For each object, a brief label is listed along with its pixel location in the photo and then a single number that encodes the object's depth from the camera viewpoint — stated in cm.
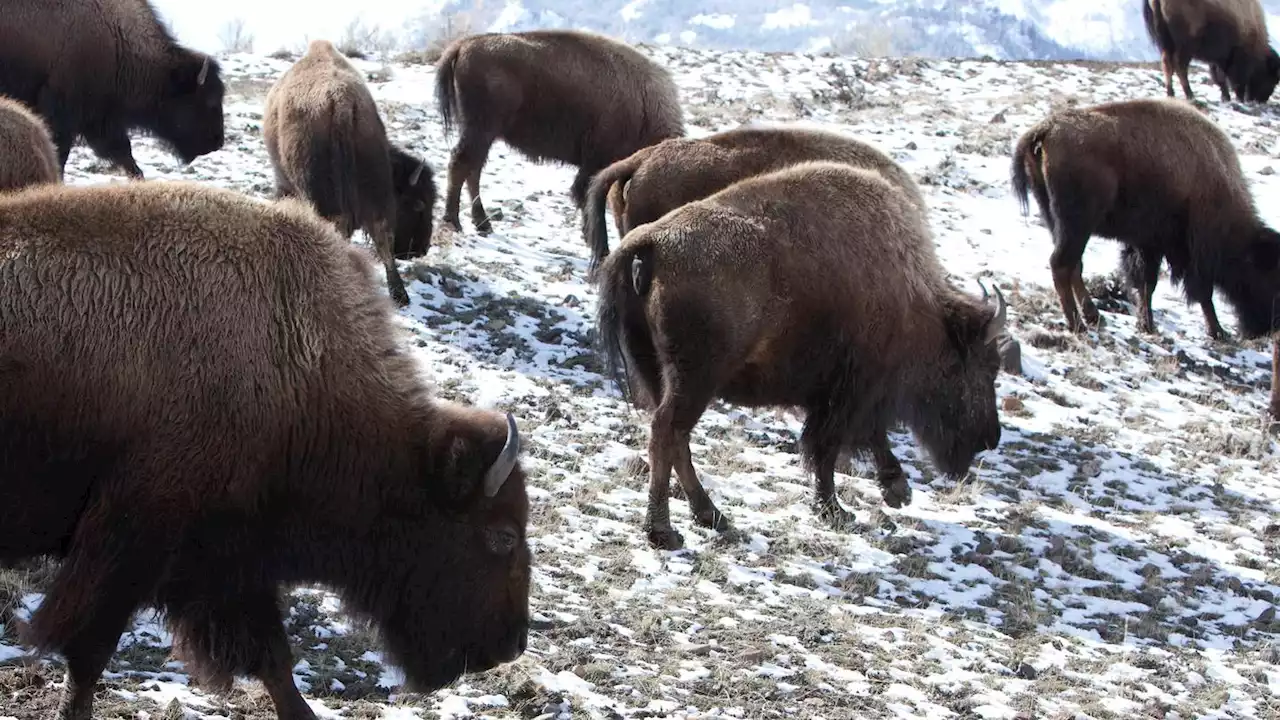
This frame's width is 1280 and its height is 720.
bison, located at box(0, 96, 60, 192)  1054
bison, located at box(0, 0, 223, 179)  1798
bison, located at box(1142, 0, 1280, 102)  3291
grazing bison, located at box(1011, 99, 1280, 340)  2011
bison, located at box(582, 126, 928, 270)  1545
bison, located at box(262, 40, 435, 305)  1737
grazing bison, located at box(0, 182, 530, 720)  696
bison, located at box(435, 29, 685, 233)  2086
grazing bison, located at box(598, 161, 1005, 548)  1206
